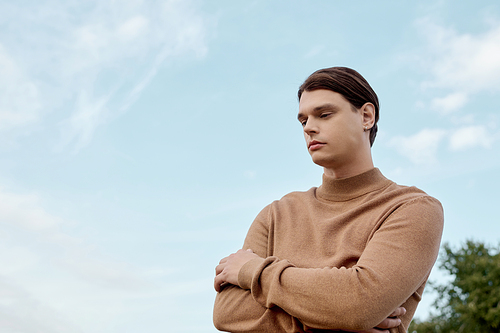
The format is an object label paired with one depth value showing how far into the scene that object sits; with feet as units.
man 8.90
